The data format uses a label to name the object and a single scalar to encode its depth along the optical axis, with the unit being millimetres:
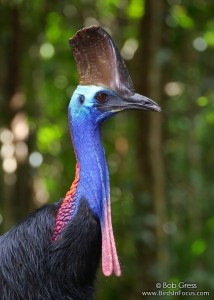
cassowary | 5854
